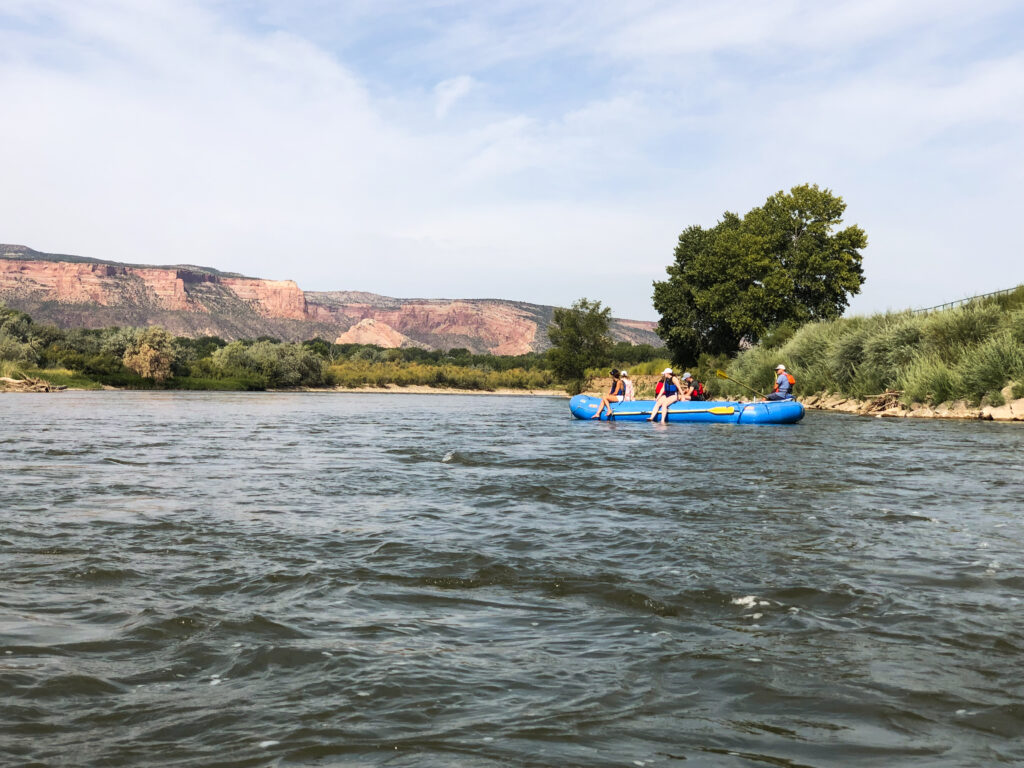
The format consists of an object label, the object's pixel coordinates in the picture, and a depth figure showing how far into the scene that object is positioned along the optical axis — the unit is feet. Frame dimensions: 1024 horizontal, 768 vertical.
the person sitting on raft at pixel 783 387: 82.48
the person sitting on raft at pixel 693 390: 87.20
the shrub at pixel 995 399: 72.42
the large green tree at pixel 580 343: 245.04
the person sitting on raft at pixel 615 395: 84.33
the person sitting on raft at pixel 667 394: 77.82
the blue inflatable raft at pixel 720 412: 73.26
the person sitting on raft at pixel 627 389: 90.90
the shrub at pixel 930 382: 77.71
